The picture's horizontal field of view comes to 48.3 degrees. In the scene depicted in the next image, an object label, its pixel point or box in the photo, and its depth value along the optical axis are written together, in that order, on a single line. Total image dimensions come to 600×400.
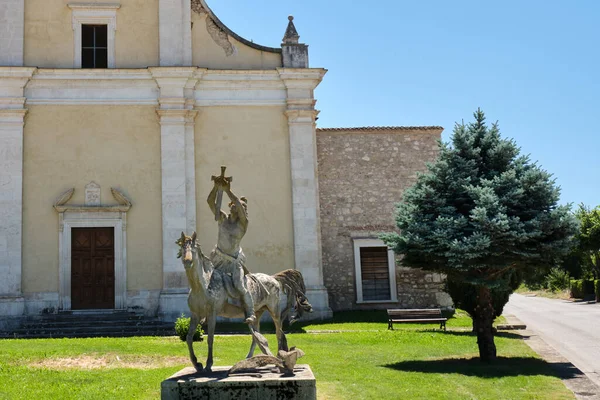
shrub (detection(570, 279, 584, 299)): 36.62
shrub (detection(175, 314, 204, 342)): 15.59
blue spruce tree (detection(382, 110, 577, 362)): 12.38
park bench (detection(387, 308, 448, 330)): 19.20
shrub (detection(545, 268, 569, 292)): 41.97
